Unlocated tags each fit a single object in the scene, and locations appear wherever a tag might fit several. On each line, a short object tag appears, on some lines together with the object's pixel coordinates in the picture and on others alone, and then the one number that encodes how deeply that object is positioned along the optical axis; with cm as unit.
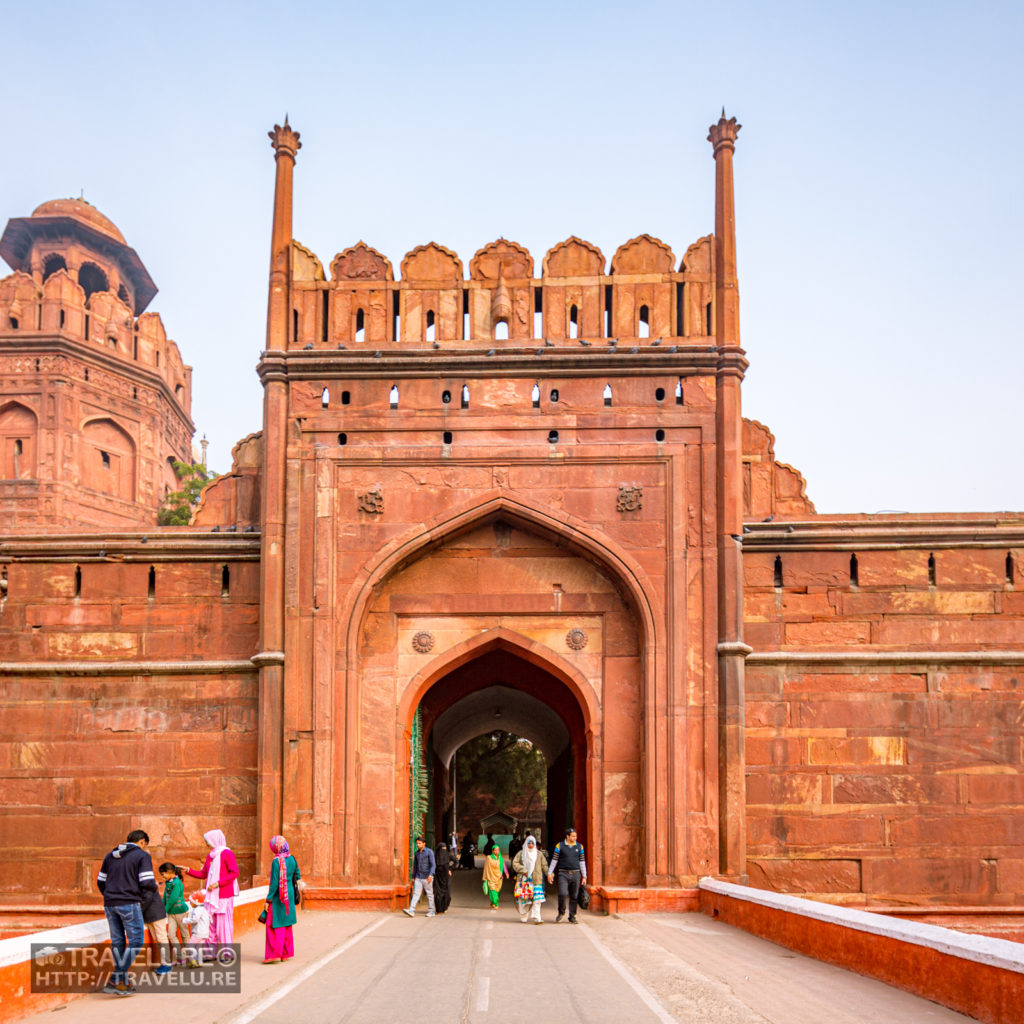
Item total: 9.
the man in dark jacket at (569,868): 1320
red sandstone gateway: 1441
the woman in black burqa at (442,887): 1460
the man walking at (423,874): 1385
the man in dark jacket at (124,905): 838
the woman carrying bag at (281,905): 946
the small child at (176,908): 950
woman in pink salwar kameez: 967
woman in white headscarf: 1336
